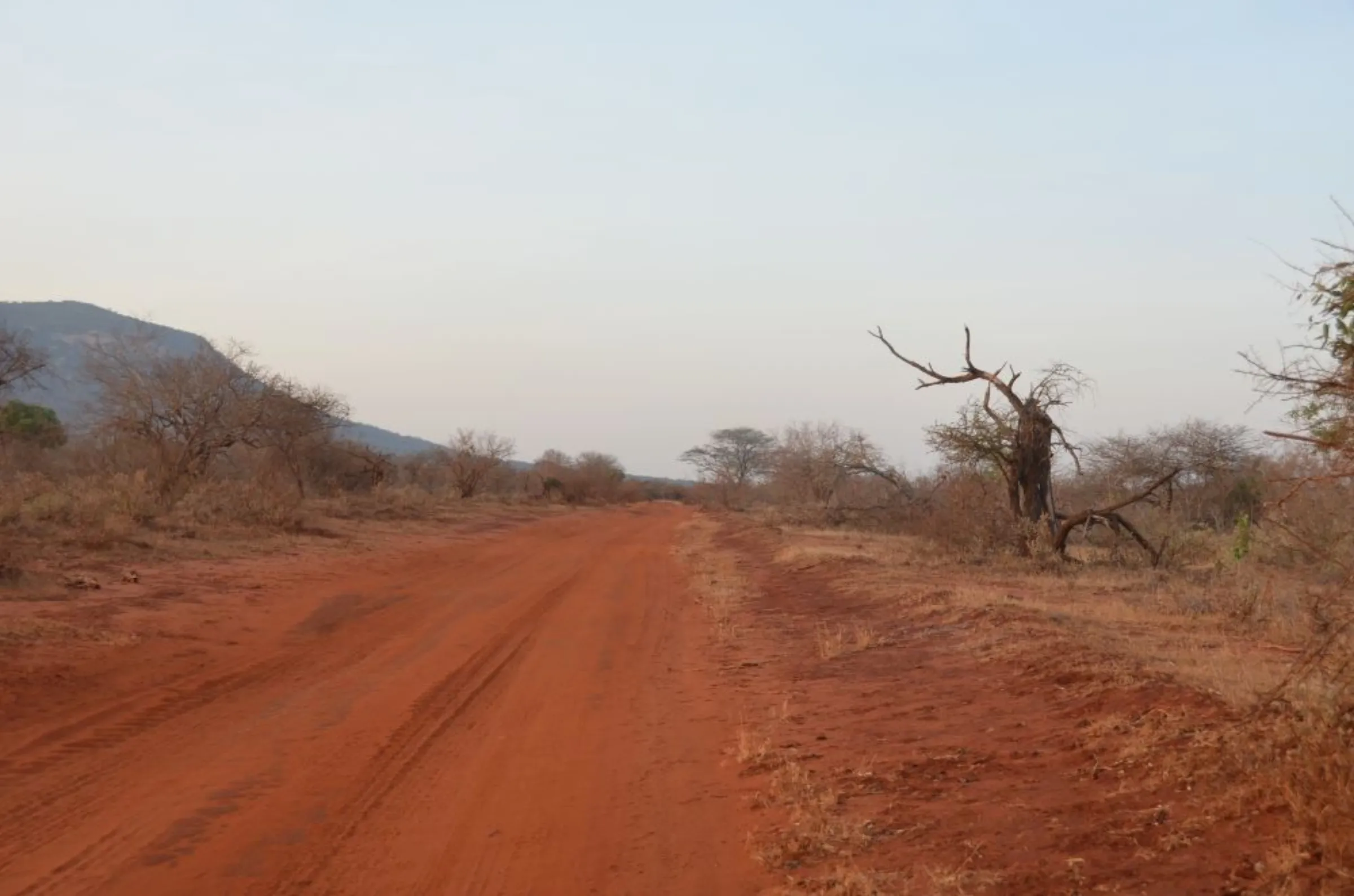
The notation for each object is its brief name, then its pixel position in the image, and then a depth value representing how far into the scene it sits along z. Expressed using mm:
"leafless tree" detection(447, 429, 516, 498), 46812
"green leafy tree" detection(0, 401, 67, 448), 31594
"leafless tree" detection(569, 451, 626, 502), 62281
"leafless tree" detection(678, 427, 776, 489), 84000
